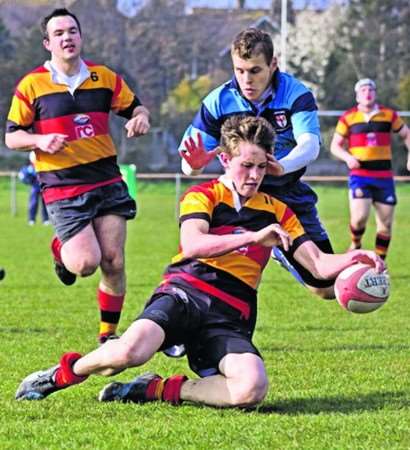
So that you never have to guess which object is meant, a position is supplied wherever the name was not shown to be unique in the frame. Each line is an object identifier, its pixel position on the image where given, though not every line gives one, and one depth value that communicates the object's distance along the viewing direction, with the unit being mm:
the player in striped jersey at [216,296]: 11336
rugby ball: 11477
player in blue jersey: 13367
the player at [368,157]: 27453
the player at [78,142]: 15422
